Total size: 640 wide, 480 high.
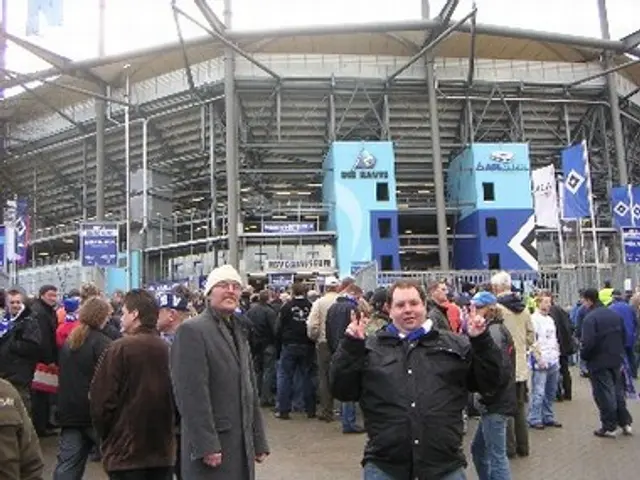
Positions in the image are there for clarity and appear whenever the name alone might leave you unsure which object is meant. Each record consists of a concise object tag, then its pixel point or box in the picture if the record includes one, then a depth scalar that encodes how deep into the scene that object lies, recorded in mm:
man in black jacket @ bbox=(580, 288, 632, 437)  7477
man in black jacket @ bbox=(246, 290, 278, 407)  9883
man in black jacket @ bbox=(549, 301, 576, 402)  9688
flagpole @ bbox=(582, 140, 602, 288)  19928
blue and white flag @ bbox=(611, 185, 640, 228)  24438
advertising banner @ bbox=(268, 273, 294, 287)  25922
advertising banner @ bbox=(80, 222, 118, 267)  16859
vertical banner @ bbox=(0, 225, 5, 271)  17172
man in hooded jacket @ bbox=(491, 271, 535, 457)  6648
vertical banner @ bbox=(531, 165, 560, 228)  22078
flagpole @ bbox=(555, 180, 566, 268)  25334
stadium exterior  28828
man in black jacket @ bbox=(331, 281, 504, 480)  2955
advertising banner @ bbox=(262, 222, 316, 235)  28438
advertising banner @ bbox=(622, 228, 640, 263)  16156
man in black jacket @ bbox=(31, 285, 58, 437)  6055
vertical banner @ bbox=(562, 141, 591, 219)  20156
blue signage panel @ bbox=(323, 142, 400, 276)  28139
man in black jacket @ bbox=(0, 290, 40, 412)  5875
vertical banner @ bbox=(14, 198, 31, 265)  23828
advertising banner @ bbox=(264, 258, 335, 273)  27953
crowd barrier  15299
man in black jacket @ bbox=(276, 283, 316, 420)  9258
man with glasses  3322
